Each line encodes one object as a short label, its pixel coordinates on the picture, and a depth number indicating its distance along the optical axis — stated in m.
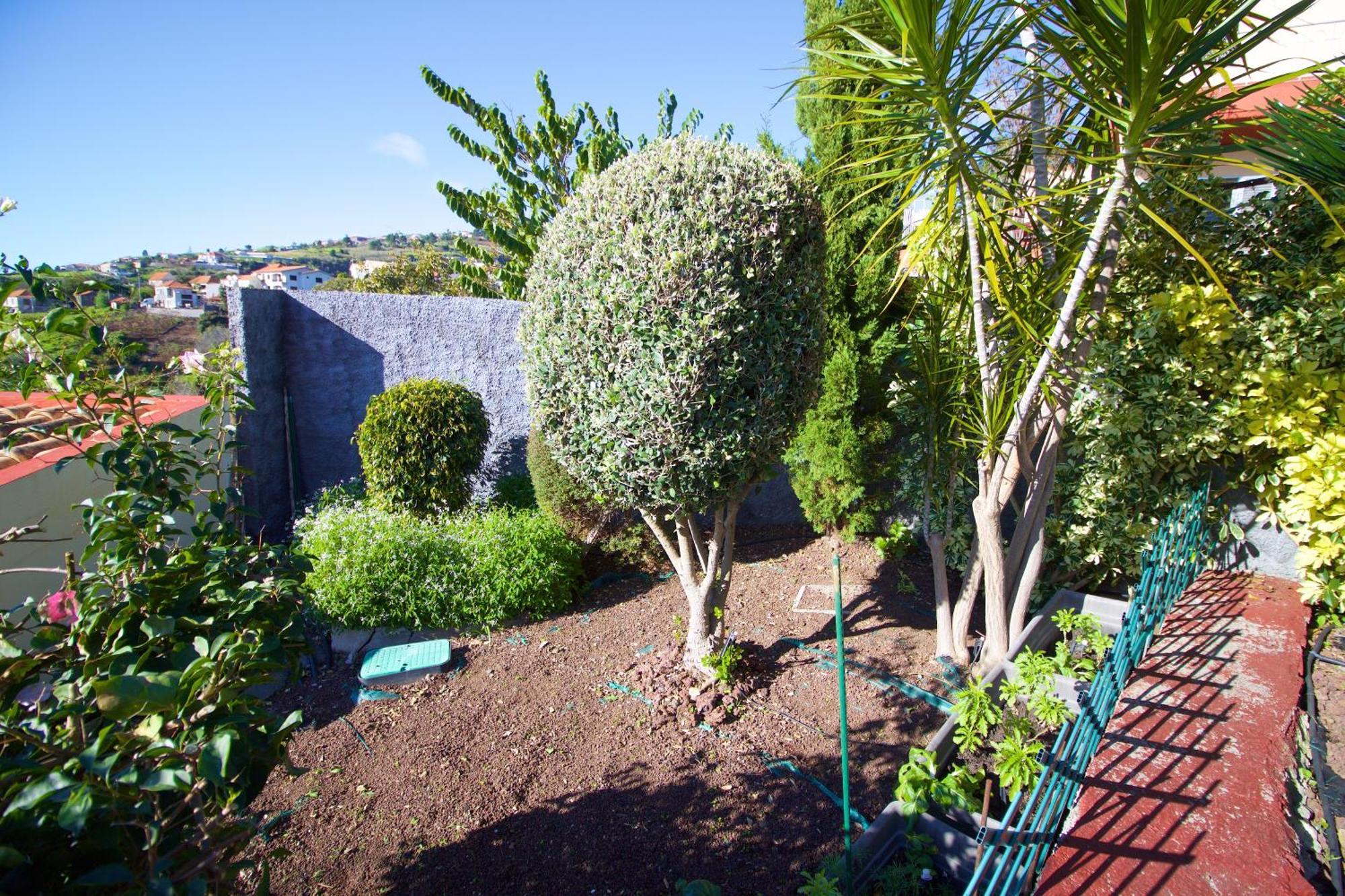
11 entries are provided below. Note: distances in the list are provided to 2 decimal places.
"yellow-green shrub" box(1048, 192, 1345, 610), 3.86
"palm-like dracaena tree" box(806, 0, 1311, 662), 2.67
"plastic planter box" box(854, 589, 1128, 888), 2.46
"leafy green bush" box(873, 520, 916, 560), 5.98
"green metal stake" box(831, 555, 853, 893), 2.30
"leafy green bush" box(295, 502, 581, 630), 4.66
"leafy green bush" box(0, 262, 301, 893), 1.17
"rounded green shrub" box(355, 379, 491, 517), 5.97
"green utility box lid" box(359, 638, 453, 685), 4.06
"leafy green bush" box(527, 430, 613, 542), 5.63
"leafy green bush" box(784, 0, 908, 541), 5.49
